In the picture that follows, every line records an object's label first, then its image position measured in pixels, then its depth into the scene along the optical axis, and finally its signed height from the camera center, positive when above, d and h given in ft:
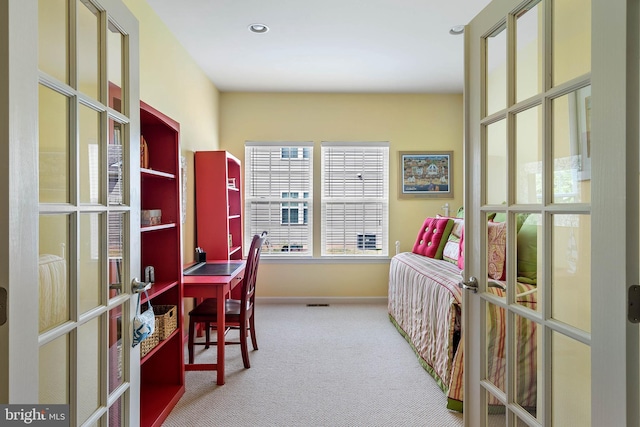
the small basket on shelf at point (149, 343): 6.55 -2.50
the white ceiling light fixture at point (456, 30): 9.73 +5.02
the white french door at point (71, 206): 2.61 +0.06
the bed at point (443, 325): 3.83 -2.13
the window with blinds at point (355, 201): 15.42 +0.46
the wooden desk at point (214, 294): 8.25 -1.93
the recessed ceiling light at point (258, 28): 9.59 +5.02
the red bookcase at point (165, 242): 7.68 -0.64
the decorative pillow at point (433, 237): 12.39 -0.94
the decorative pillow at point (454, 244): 11.36 -1.09
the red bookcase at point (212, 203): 11.79 +0.30
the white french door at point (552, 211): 2.68 +0.00
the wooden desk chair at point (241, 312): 8.88 -2.53
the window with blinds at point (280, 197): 15.33 +0.64
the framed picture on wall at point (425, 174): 15.44 +1.62
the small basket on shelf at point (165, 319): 7.22 -2.22
